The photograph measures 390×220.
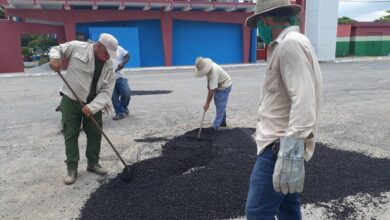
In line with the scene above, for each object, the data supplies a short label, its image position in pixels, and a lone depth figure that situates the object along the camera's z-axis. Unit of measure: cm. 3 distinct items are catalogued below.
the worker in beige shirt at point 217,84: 577
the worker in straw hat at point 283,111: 177
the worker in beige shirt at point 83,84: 390
